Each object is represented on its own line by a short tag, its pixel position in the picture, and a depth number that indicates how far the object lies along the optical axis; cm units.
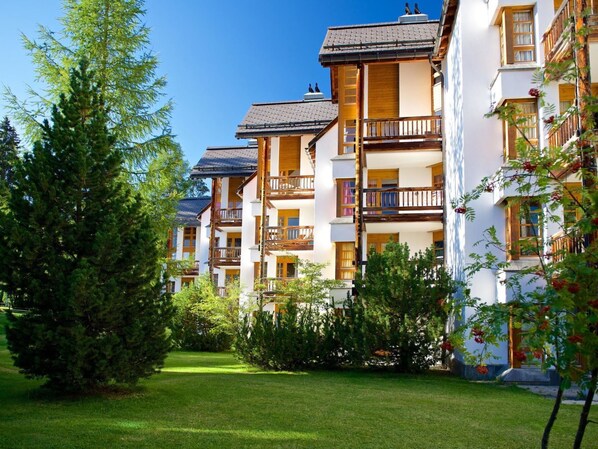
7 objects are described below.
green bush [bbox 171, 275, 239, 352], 2527
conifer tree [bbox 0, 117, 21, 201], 4331
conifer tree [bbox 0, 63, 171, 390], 959
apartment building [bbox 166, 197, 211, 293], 4453
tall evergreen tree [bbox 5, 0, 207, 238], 1496
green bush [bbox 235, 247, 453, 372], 1548
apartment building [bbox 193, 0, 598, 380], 1534
